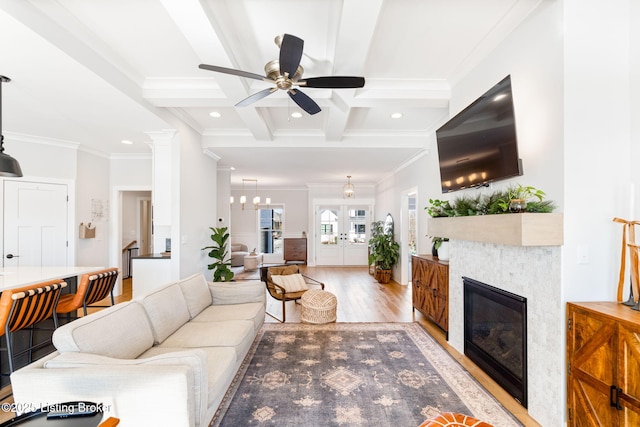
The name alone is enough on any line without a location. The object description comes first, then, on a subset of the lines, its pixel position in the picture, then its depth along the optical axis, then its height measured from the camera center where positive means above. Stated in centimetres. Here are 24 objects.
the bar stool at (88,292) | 294 -72
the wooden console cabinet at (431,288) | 361 -86
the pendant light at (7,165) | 281 +47
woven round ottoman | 406 -115
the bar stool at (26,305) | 213 -64
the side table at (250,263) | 895 -126
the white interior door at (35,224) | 452 -10
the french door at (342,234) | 997 -48
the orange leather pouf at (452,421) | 154 -100
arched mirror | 742 -14
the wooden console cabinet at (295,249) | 1054 -102
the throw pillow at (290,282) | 455 -93
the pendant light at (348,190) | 775 +70
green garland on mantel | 205 +12
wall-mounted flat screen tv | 221 +62
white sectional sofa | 156 -83
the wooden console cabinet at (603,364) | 156 -77
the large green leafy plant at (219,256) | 512 -61
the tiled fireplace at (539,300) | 195 -54
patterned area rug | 220 -136
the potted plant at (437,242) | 383 -28
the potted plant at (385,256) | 700 -82
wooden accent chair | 433 -95
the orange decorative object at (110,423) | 110 -73
